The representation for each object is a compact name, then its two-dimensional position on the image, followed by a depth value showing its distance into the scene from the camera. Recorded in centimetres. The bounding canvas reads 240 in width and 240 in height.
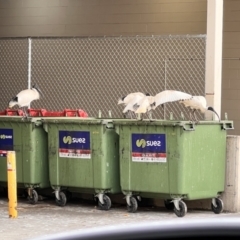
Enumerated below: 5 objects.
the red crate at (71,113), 1296
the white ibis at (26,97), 1304
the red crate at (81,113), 1309
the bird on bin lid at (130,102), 1185
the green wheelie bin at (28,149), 1233
